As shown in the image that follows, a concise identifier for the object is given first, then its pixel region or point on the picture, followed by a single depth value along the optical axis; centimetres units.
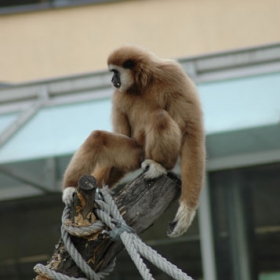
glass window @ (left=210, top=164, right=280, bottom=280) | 2583
